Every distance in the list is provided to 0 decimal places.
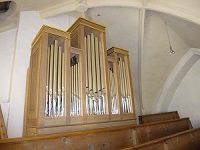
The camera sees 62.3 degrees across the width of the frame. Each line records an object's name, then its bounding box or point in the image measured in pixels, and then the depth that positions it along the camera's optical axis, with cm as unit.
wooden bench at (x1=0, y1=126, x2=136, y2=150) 175
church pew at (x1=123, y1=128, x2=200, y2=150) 212
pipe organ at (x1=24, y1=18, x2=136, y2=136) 240
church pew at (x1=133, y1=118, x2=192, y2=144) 280
